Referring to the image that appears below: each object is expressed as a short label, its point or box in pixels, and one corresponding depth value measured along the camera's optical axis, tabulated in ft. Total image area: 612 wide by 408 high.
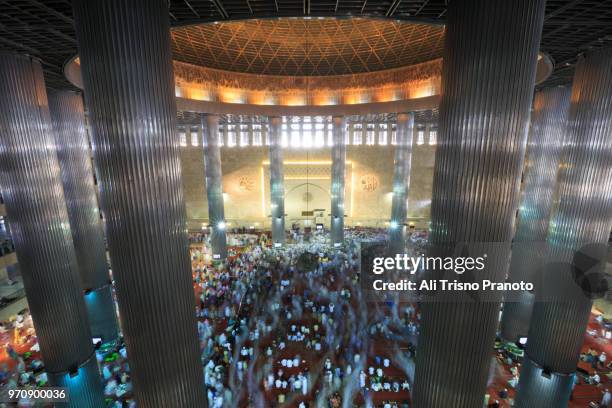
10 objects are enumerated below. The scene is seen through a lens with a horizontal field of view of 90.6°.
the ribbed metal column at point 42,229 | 24.44
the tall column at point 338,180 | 69.82
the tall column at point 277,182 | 68.04
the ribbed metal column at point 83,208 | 39.86
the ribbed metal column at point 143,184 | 13.83
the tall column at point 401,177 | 65.46
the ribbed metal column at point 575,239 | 23.97
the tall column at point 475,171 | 14.42
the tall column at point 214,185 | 64.59
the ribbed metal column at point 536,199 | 39.91
